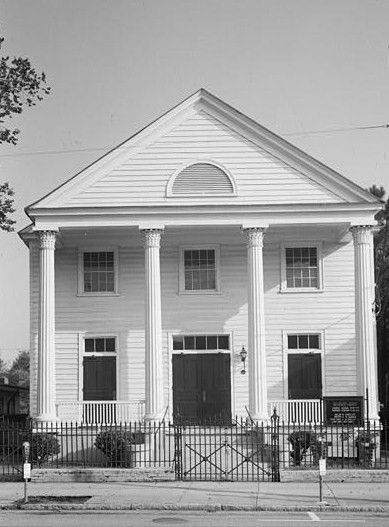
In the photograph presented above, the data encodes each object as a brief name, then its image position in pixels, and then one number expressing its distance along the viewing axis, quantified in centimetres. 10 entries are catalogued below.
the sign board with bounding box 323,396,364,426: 2608
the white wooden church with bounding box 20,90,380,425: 2873
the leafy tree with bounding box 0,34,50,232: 2369
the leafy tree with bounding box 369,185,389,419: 3478
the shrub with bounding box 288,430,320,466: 2437
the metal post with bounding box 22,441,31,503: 1862
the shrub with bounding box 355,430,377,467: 2425
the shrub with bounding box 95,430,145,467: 2448
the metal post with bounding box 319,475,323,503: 1845
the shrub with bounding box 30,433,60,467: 2459
